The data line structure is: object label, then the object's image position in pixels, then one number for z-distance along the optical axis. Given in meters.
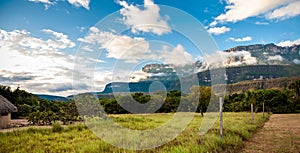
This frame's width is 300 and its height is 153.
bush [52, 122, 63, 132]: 7.01
